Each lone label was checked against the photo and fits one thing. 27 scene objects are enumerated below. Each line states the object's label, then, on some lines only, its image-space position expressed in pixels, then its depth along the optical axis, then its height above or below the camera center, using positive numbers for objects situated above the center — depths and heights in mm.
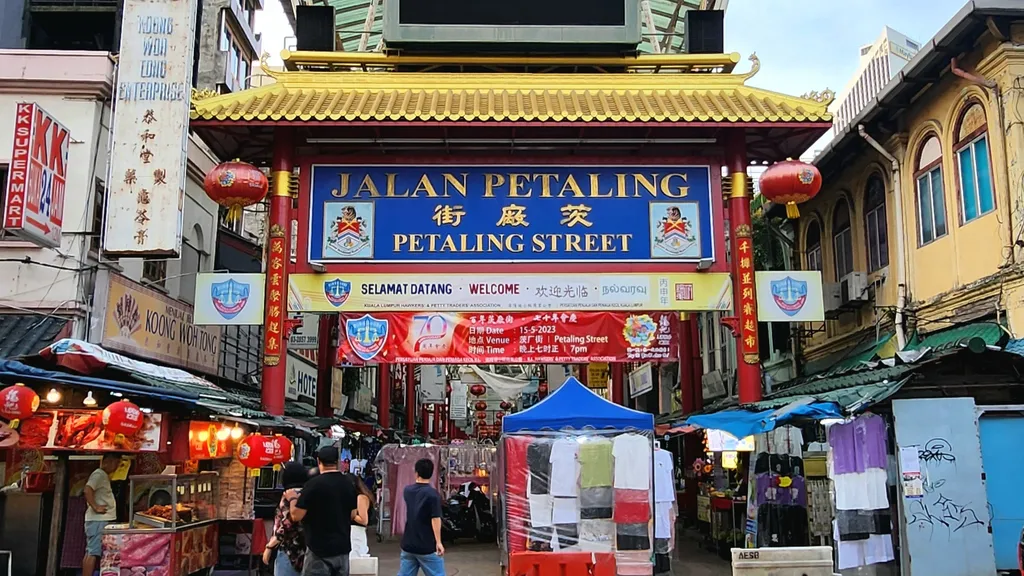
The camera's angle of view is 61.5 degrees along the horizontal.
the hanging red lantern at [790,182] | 14867 +4761
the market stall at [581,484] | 12211 -315
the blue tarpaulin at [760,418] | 10859 +586
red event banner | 15008 +2132
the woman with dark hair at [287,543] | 8352 -772
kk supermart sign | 12398 +4154
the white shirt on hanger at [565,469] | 12320 -104
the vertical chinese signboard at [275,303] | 14953 +2721
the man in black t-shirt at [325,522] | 7871 -542
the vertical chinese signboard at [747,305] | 15141 +2703
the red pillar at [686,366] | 20016 +2198
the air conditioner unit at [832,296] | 18484 +3510
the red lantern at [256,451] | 13297 +167
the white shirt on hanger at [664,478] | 13867 -266
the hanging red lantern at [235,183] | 14539 +4636
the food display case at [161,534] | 11367 -955
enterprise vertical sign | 14055 +5529
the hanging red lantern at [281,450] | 13500 +184
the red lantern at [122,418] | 10453 +526
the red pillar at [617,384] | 26406 +2361
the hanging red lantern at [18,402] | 9758 +670
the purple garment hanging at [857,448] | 11133 +169
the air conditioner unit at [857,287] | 17594 +3497
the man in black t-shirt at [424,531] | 9445 -745
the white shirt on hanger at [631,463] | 12211 -21
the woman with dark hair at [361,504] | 8469 -416
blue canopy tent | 12695 +634
